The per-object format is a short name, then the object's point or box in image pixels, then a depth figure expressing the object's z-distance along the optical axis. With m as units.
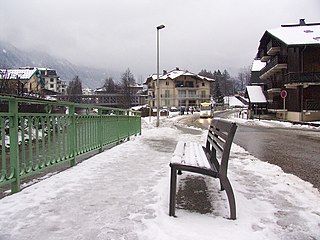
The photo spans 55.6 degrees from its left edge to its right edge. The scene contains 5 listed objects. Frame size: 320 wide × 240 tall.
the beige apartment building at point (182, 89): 94.62
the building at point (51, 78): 124.81
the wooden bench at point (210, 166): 3.60
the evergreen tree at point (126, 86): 89.62
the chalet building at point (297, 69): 33.38
